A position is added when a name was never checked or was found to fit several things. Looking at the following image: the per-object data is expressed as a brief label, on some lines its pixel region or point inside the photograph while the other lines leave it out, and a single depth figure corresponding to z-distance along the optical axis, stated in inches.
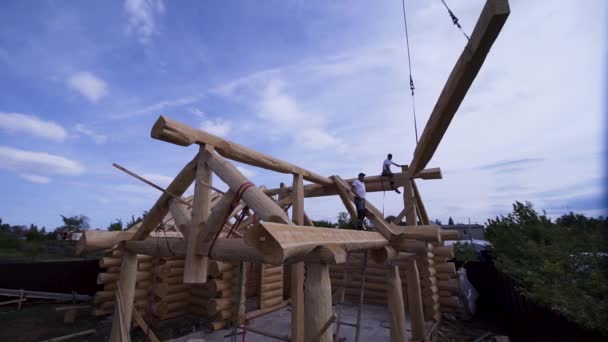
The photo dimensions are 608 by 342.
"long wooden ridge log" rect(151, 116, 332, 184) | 126.9
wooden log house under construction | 107.2
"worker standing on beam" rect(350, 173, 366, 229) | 249.8
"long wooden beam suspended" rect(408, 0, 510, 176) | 104.1
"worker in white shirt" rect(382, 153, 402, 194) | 275.3
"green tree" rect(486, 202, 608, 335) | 211.4
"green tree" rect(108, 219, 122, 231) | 888.9
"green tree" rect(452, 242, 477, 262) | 582.9
